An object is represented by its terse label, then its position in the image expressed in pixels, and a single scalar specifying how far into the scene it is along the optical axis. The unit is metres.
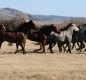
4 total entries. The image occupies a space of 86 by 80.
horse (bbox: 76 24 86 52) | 28.81
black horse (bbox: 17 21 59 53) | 27.51
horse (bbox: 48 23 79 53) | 27.84
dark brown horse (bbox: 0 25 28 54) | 26.31
